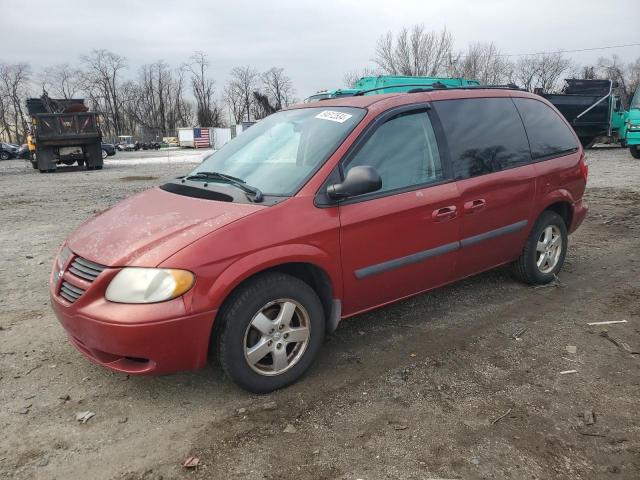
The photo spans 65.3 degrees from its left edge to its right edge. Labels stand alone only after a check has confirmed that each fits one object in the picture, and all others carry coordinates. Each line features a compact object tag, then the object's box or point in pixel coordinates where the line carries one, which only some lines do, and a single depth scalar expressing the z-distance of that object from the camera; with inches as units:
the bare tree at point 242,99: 3176.7
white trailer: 2065.7
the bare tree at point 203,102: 3152.1
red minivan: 105.0
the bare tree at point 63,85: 3014.3
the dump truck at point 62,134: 747.4
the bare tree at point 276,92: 3012.8
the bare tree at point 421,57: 1793.8
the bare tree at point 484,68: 2036.7
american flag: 2030.0
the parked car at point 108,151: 1461.6
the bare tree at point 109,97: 3061.0
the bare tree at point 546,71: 2765.7
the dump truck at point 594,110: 750.5
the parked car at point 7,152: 1449.3
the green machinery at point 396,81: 567.2
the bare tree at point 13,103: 2883.9
